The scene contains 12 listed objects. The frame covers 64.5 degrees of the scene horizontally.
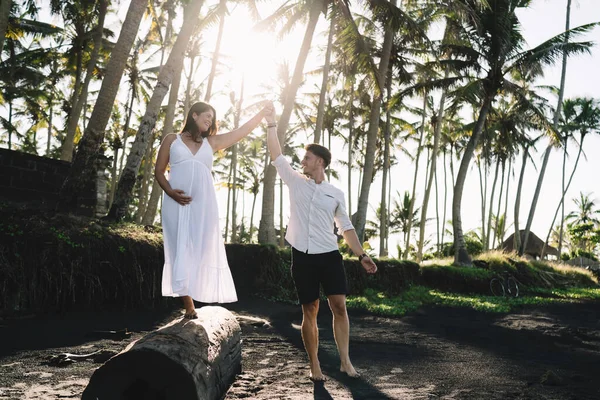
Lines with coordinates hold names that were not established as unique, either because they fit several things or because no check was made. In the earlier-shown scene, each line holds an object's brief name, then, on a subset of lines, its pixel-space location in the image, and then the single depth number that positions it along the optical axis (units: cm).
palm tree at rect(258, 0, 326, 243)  1445
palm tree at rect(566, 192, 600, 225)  5617
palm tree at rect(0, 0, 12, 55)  1301
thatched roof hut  4422
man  396
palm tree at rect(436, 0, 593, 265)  1936
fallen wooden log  280
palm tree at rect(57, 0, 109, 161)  1762
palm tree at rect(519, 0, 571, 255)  2490
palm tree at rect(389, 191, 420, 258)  4028
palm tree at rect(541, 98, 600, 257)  3528
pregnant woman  367
